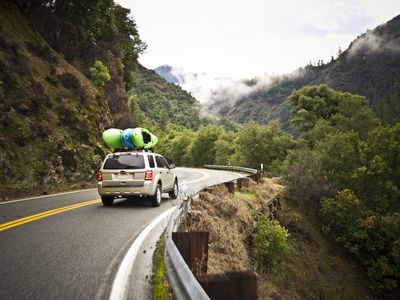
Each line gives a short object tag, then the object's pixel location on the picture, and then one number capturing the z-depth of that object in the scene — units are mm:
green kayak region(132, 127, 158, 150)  11898
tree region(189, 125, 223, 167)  83375
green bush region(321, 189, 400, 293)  23828
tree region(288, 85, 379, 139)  44500
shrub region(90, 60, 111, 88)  28047
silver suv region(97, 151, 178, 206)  10742
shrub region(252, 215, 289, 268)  10797
